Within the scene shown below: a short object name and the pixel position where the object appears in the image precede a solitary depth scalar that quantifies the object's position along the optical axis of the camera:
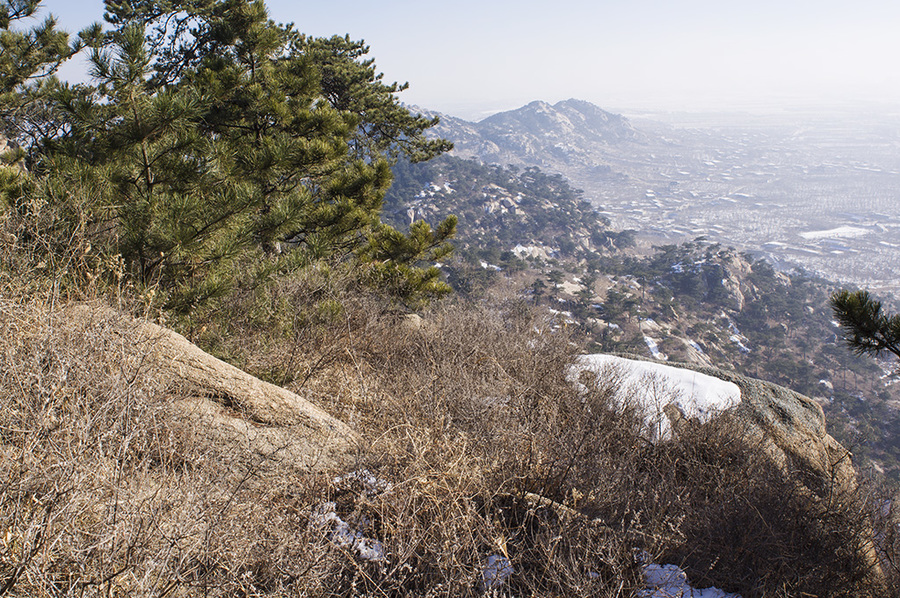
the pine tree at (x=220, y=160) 3.76
